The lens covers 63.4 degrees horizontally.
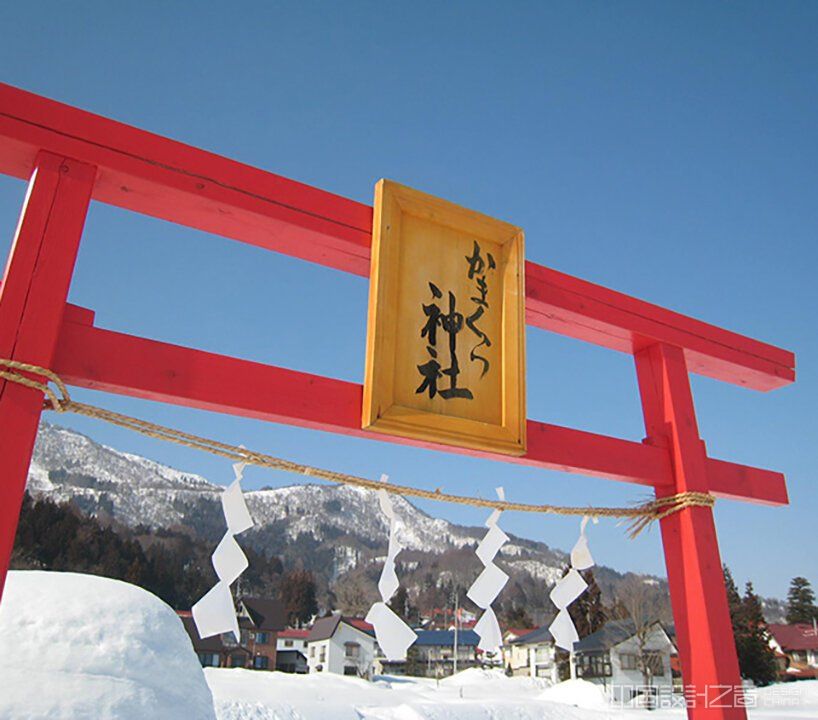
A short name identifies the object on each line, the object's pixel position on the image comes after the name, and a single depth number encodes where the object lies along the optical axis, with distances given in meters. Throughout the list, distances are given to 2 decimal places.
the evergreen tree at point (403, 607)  46.33
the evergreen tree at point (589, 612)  30.92
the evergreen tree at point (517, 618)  45.91
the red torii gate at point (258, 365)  2.08
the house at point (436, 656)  44.22
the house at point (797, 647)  37.18
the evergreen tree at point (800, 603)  47.12
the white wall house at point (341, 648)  39.31
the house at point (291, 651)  41.75
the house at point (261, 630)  37.44
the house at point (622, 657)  26.97
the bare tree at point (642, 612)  25.38
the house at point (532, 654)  35.42
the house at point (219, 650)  33.06
